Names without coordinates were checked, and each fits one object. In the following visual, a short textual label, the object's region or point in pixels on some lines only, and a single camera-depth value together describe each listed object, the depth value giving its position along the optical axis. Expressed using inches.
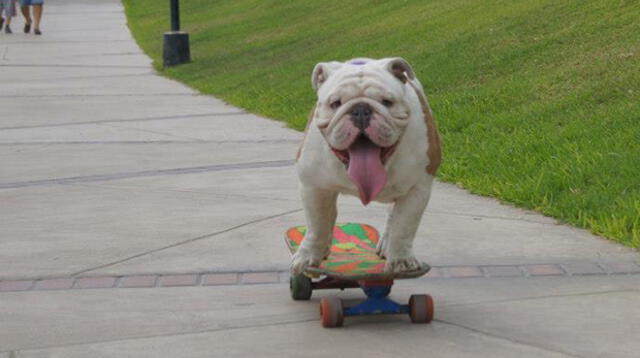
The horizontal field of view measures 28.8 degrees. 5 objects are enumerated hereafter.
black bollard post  716.0
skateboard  202.5
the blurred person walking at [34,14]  980.3
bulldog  185.3
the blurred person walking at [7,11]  1023.9
